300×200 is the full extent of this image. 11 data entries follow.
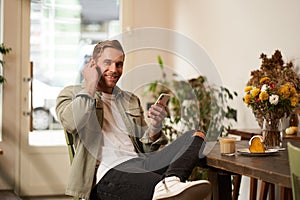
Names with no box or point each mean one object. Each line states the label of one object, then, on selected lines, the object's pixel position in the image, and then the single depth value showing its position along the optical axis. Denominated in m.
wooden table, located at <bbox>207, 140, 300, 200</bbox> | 2.24
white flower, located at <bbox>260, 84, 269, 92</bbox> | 3.02
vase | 3.02
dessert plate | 2.71
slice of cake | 2.77
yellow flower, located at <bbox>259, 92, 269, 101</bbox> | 2.99
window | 6.02
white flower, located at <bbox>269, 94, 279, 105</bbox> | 2.97
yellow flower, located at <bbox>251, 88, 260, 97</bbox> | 3.04
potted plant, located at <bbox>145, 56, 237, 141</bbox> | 5.06
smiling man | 2.87
